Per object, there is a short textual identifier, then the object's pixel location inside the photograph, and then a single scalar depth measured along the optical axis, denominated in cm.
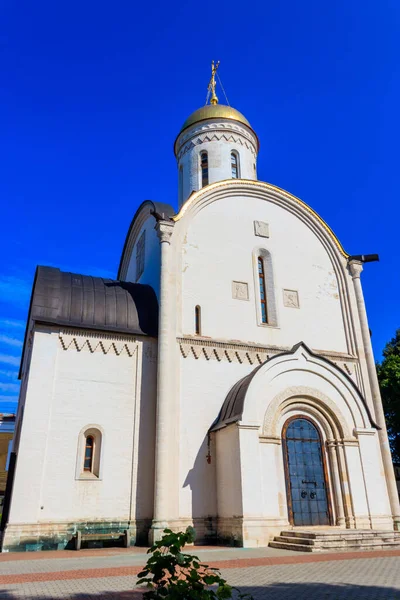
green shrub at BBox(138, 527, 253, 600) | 349
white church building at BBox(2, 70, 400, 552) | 1189
